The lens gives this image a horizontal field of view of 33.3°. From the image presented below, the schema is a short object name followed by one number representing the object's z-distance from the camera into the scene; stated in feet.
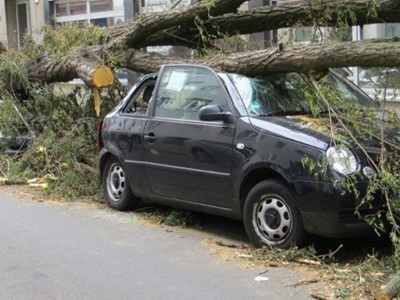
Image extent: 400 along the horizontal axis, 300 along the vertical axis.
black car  18.57
